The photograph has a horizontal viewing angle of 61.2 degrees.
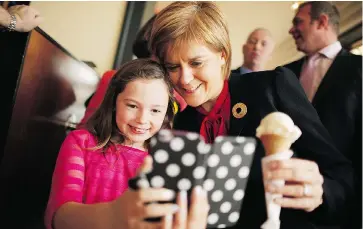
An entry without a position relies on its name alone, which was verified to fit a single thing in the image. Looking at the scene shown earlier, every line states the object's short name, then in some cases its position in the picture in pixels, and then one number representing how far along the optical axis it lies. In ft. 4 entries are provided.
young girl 1.49
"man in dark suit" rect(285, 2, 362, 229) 1.99
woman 1.51
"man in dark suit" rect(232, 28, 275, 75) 4.50
